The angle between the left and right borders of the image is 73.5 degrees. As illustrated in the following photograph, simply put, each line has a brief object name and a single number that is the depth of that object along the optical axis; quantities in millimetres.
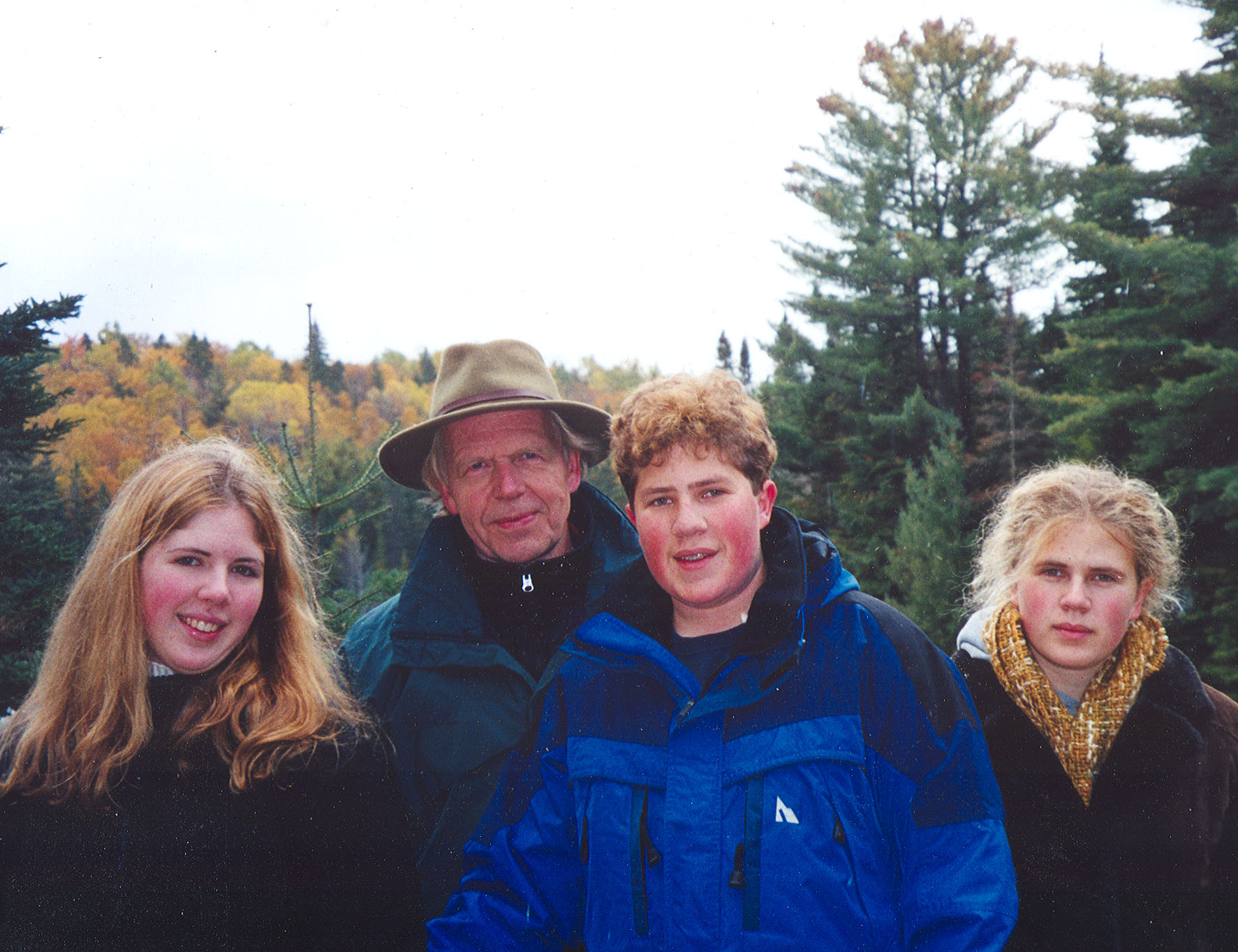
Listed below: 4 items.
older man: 2594
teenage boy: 1824
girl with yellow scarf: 2371
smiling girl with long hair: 2020
